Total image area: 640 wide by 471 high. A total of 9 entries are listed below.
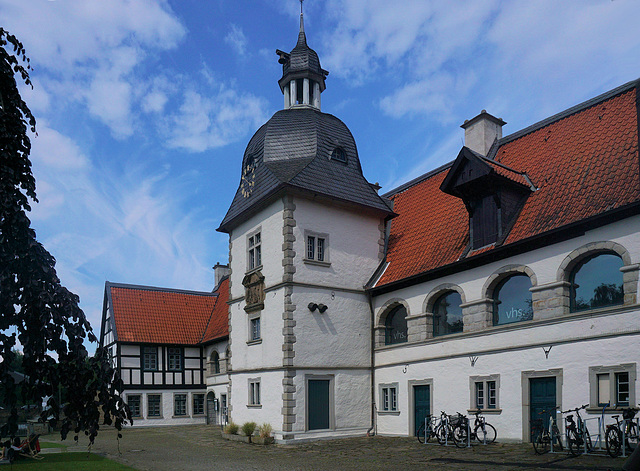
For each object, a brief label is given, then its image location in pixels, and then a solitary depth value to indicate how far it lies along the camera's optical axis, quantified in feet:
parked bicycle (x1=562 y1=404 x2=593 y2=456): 41.19
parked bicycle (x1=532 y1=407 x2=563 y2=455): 42.78
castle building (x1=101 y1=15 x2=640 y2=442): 46.29
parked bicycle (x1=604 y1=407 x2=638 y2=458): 38.83
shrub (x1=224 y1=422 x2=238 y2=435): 69.00
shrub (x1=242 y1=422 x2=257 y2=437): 63.77
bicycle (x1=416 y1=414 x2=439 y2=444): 54.80
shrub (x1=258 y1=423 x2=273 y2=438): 61.77
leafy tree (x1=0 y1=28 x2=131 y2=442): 13.70
